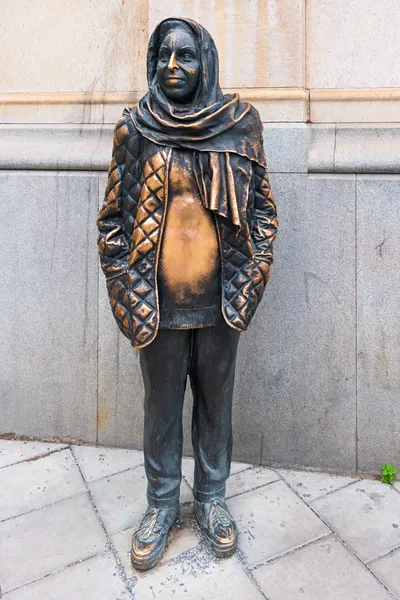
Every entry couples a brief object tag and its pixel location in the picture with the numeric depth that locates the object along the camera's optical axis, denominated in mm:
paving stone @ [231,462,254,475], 3771
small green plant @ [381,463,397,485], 3650
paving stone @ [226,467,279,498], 3482
